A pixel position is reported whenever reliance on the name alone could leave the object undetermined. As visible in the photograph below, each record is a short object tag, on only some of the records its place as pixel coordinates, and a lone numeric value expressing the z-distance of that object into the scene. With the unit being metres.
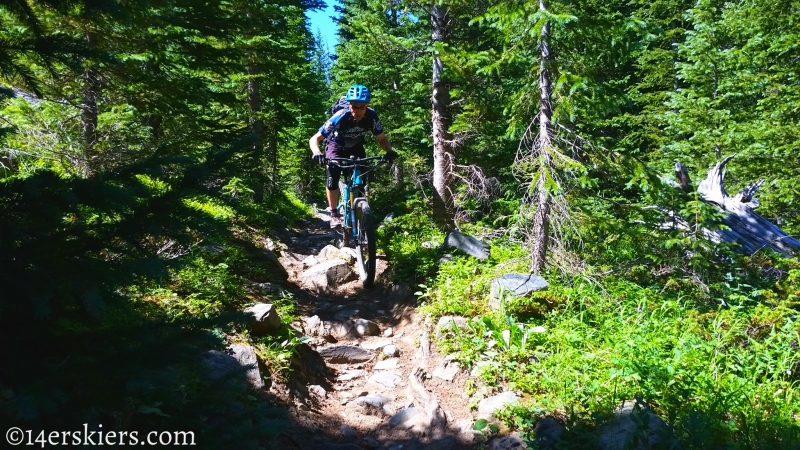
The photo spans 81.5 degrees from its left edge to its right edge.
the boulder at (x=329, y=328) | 6.04
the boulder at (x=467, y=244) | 7.22
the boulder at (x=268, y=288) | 6.40
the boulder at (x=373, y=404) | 4.66
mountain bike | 7.20
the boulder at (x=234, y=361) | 3.81
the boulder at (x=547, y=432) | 3.55
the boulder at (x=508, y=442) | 3.65
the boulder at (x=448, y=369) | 4.86
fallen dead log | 7.26
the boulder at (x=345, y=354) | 5.61
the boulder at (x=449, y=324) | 5.43
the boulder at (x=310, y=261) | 8.89
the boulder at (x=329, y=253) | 8.76
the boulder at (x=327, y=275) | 7.95
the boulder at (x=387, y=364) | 5.46
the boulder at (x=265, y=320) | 4.88
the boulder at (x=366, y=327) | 6.29
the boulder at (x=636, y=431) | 3.18
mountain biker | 7.38
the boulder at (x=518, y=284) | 5.53
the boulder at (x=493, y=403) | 4.05
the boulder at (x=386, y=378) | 5.12
